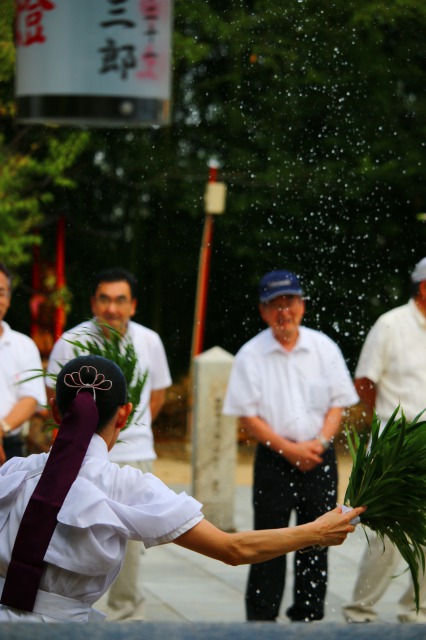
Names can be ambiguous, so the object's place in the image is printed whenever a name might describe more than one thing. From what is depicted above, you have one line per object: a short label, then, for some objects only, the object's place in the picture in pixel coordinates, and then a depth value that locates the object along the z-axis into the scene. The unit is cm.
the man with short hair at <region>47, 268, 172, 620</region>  1135
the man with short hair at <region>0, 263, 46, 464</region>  1163
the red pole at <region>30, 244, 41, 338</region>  2630
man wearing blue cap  1126
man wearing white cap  1163
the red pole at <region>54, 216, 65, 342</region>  2575
